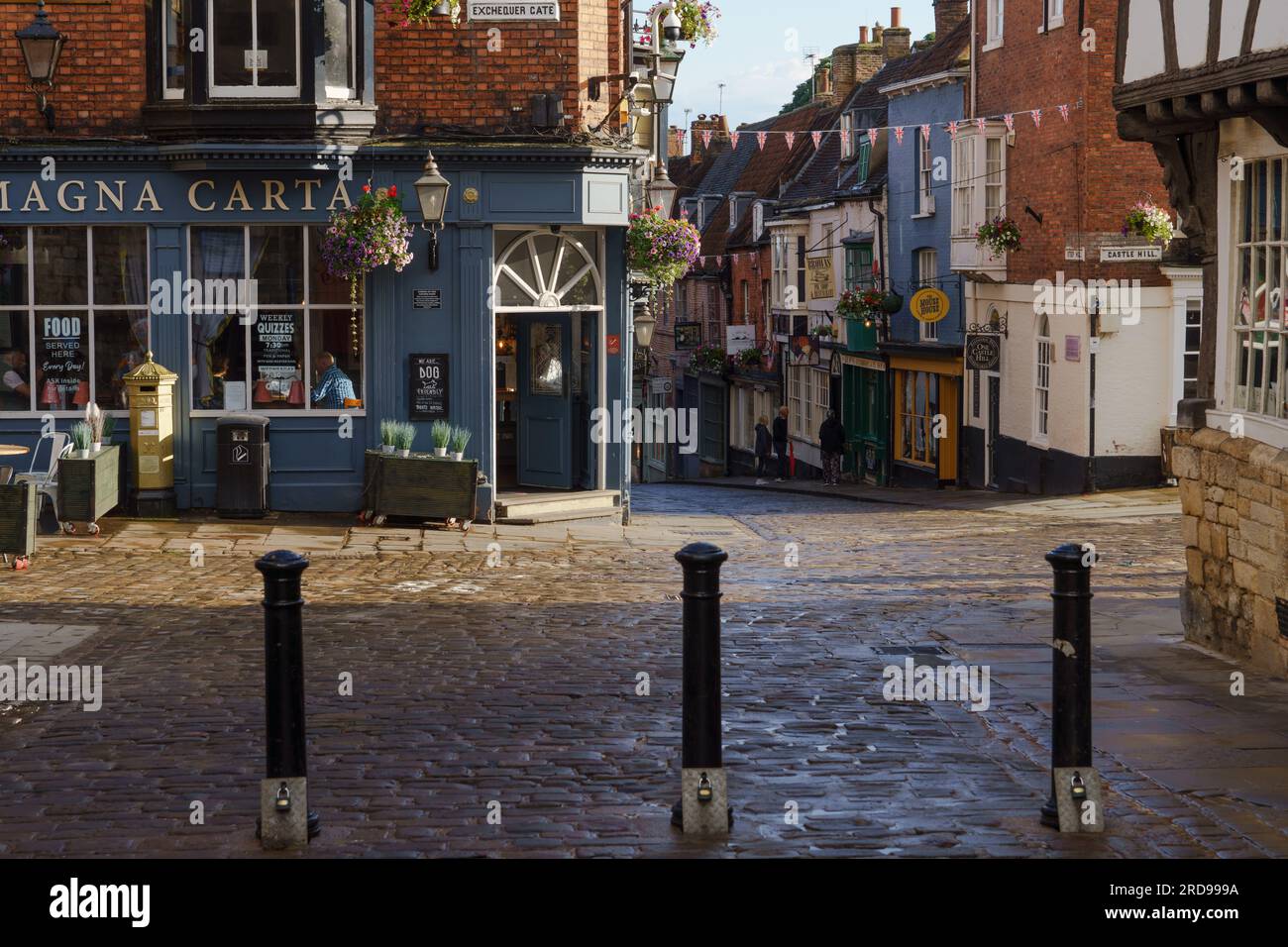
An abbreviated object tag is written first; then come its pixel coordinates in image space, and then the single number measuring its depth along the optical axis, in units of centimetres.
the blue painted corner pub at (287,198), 1706
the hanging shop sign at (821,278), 3853
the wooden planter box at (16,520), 1417
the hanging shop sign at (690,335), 5006
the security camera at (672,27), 1933
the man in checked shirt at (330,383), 1766
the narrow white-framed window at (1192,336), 2477
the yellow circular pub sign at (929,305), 3116
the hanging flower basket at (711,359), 4666
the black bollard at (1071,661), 639
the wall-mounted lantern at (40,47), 1688
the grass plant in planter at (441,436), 1697
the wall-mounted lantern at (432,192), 1677
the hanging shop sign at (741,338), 4514
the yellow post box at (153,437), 1689
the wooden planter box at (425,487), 1697
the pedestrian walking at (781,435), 3775
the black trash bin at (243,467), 1708
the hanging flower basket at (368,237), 1673
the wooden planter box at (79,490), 1584
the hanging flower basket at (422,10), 1547
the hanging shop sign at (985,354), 2919
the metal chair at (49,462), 1609
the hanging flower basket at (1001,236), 2769
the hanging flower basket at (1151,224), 2436
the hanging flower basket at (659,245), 1839
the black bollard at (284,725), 622
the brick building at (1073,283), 2494
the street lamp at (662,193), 2197
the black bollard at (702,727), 635
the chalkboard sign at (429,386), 1772
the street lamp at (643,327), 2391
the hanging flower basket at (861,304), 3453
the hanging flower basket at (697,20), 1920
